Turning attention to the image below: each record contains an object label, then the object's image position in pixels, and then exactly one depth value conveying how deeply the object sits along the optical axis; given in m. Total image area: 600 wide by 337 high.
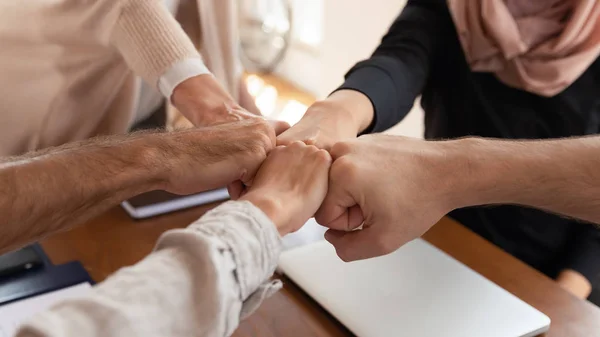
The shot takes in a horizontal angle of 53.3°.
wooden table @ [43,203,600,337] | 0.78
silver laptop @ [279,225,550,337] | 0.76
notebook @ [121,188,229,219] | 1.01
